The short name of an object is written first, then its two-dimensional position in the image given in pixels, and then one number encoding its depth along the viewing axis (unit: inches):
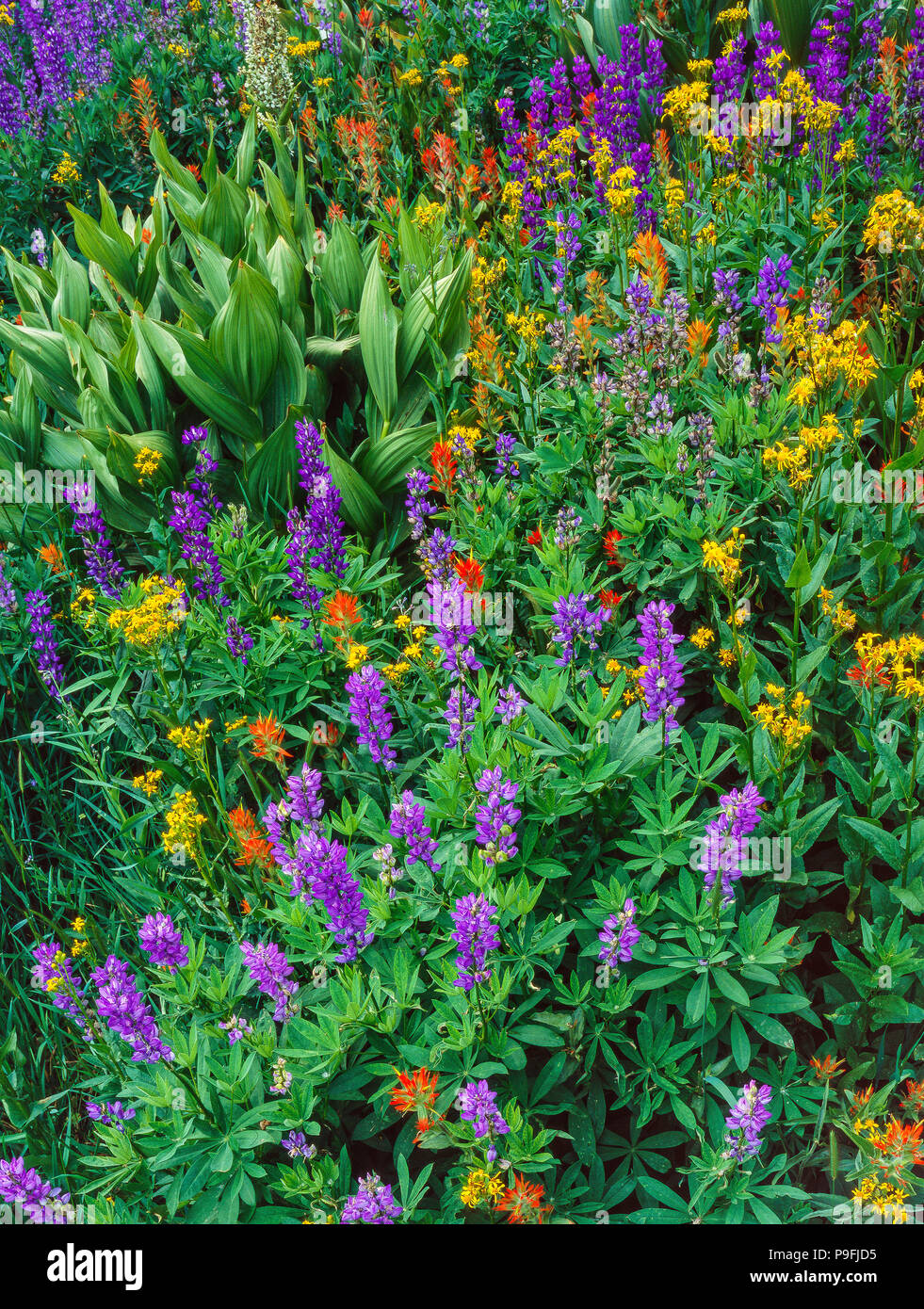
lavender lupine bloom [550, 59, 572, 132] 160.6
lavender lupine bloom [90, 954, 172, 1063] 74.4
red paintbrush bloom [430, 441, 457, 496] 109.5
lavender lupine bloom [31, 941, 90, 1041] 81.6
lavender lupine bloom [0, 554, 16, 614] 124.3
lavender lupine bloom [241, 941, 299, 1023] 75.7
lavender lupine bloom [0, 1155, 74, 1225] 70.6
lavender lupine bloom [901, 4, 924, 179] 136.6
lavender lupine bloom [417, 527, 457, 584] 99.9
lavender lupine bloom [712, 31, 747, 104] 148.6
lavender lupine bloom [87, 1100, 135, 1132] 79.3
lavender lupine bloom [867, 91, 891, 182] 138.0
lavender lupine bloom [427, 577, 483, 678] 83.4
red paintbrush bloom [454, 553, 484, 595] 97.3
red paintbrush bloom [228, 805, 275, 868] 87.4
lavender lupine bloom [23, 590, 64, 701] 115.7
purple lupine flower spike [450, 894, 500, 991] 70.1
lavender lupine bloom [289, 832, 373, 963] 72.1
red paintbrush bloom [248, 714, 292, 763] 88.7
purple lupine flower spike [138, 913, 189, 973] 77.9
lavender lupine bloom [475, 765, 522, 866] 75.0
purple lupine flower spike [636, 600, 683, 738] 77.9
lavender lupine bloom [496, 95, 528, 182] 158.2
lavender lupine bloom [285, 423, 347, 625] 108.5
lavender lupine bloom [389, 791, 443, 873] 76.5
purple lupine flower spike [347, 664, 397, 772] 82.5
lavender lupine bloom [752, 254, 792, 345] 115.7
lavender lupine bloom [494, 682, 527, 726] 87.6
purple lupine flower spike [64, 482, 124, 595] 116.3
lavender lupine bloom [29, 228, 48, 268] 171.3
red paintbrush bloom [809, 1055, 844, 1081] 75.2
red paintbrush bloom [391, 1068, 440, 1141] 67.9
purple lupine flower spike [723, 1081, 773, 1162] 69.1
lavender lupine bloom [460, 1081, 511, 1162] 68.2
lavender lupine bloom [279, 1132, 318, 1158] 72.8
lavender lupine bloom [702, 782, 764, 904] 71.0
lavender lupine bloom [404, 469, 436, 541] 107.3
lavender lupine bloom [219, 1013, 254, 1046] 75.7
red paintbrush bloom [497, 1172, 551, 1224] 68.6
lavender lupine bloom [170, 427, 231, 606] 107.7
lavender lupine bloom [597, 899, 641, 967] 74.5
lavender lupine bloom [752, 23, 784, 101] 141.1
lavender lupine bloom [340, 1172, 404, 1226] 66.7
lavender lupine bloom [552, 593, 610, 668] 91.0
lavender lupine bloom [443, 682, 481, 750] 85.1
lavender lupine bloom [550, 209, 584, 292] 130.6
